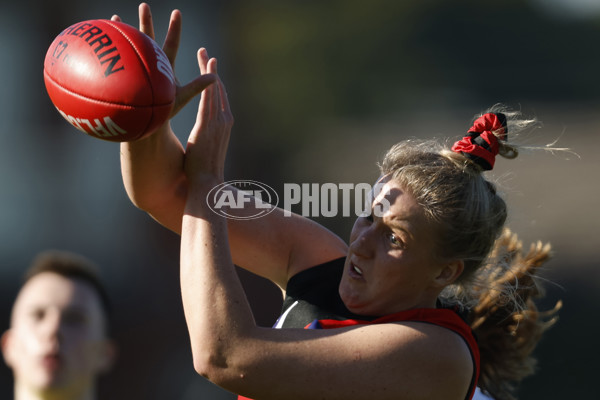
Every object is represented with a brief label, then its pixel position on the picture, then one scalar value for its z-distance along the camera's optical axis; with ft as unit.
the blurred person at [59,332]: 41.60
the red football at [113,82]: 39.19
